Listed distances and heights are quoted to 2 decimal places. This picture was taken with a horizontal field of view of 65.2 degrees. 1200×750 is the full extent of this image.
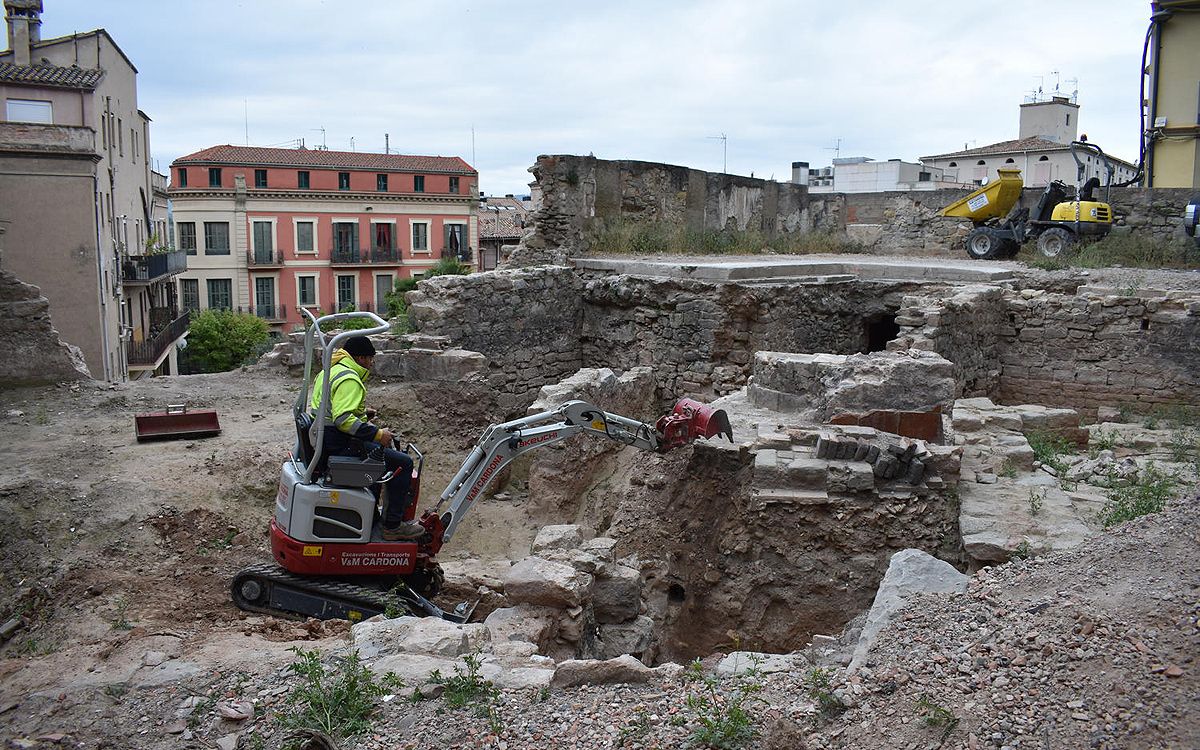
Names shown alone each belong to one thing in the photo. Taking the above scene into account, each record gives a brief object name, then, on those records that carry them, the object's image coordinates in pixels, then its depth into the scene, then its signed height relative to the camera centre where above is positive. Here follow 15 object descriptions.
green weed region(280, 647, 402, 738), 3.82 -1.79
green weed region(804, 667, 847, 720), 3.64 -1.68
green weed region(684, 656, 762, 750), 3.47 -1.72
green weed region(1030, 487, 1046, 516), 5.93 -1.50
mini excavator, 5.77 -1.72
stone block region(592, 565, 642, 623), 5.98 -2.07
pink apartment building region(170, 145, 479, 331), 34.62 +1.79
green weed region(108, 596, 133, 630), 5.59 -2.08
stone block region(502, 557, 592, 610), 5.45 -1.83
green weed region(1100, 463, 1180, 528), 5.52 -1.44
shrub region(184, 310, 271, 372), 28.94 -2.14
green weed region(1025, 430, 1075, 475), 7.01 -1.44
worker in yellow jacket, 5.66 -0.96
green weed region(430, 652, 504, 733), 3.86 -1.77
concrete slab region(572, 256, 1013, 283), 12.07 -0.01
